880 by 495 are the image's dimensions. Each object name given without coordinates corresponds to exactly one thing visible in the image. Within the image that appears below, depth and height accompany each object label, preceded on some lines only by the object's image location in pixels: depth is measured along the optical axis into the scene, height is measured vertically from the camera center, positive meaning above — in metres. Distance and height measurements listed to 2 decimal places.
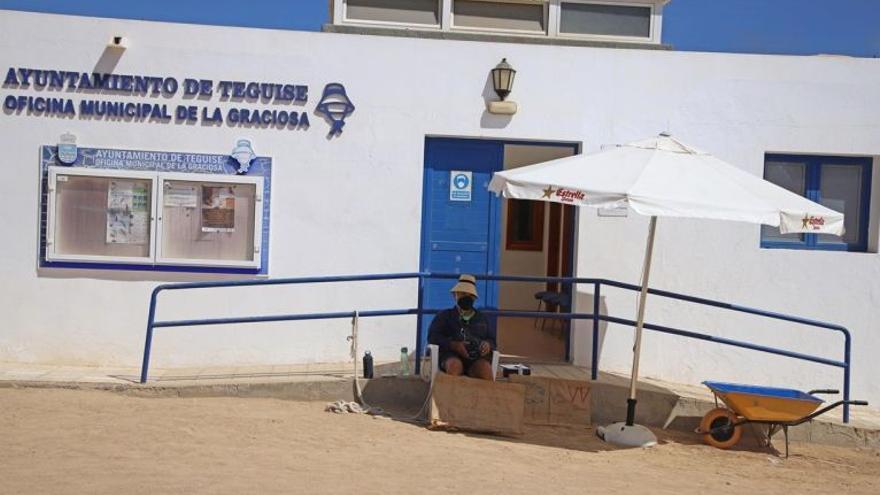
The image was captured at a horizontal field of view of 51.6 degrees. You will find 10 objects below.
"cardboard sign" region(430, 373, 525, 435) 7.59 -1.51
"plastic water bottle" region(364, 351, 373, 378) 8.29 -1.31
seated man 7.77 -0.96
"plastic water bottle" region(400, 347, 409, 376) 8.49 -1.29
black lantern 9.14 +1.52
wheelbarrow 7.56 -1.41
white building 9.01 +0.44
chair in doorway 9.95 -0.81
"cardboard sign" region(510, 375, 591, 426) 8.09 -1.55
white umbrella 6.84 +0.34
